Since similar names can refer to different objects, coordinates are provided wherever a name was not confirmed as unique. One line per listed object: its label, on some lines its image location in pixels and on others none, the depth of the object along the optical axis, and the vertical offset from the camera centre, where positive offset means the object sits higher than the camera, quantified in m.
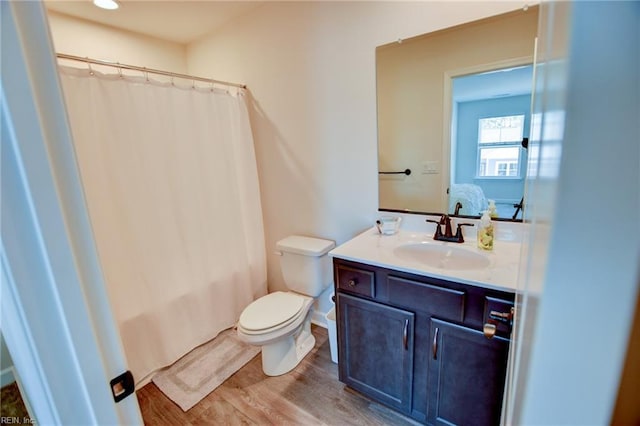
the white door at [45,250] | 0.42 -0.13
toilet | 1.74 -0.98
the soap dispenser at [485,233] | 1.42 -0.43
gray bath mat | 1.77 -1.39
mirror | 1.38 +0.17
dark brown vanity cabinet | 1.15 -0.87
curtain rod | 1.48 +0.57
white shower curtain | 1.66 -0.28
